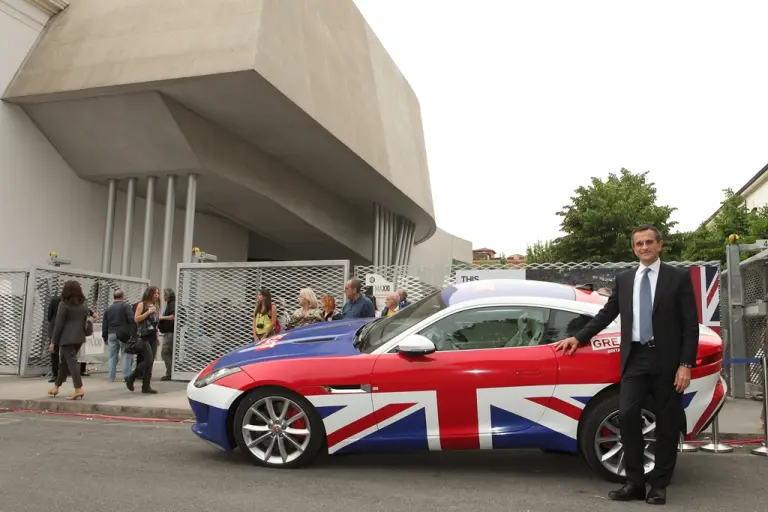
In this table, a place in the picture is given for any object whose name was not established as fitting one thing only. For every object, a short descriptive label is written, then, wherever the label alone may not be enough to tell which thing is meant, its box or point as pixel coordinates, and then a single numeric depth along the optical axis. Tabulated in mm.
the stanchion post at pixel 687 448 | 6430
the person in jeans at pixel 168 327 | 12023
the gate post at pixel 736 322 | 9984
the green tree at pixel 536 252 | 70256
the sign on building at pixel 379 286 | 11680
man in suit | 4375
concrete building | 16031
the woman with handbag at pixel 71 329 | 9062
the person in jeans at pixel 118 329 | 10539
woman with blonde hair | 8805
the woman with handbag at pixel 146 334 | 9992
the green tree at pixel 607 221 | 32375
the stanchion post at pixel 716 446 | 6387
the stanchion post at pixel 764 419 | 6183
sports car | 5070
